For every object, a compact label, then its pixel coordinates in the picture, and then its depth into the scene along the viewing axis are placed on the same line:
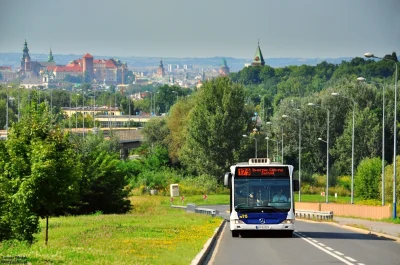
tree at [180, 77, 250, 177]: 114.69
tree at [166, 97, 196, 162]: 135.00
